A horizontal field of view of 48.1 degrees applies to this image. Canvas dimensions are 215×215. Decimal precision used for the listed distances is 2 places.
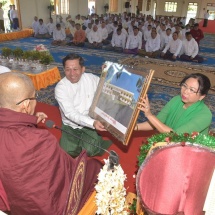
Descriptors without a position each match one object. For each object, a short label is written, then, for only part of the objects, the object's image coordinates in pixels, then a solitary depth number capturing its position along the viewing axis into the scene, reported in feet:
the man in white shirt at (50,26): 43.34
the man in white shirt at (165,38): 32.85
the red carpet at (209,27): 60.70
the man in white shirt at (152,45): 31.63
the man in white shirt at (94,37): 36.44
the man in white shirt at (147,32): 36.99
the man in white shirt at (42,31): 43.32
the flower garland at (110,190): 4.30
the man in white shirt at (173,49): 29.73
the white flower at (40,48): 20.27
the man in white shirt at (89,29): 38.94
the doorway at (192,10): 90.62
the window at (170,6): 93.24
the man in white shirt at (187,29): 37.34
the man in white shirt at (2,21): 45.32
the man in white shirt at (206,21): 66.74
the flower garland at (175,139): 4.68
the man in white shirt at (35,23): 44.12
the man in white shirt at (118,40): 34.45
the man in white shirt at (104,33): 38.50
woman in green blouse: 6.86
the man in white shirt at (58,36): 37.32
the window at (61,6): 52.92
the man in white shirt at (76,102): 9.15
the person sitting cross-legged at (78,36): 37.17
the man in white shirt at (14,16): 45.55
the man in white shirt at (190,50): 29.17
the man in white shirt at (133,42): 33.32
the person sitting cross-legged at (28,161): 4.39
